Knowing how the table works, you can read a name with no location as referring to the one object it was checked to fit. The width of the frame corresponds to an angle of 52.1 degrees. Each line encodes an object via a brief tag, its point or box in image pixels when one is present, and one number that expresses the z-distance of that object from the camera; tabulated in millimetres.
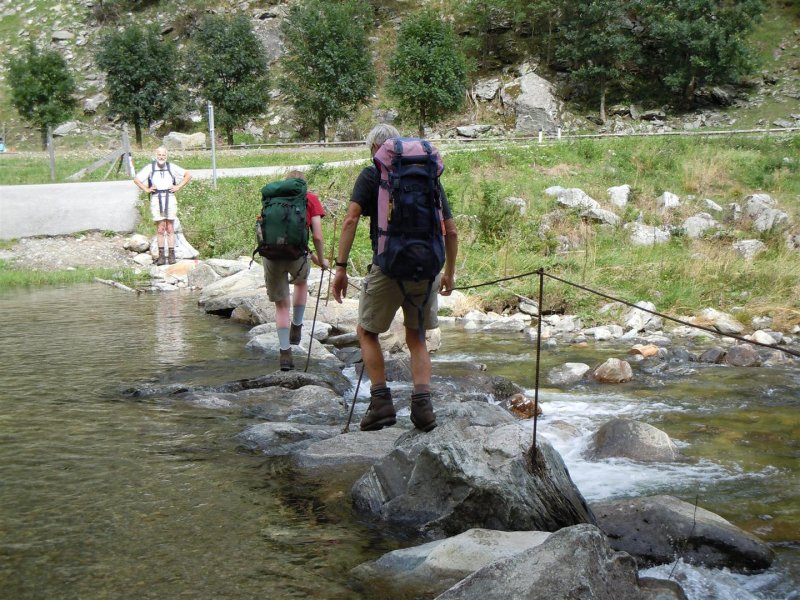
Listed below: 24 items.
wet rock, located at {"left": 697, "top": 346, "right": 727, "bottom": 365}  9375
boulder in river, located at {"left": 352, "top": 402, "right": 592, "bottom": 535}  4371
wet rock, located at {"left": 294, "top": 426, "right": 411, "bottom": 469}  5430
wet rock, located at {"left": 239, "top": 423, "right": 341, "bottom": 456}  5750
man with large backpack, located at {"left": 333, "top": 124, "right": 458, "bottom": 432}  4887
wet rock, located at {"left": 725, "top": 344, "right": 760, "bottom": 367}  9159
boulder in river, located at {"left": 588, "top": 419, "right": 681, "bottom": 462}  5789
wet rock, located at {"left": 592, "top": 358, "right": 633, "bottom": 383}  8422
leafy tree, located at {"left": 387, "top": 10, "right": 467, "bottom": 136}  38875
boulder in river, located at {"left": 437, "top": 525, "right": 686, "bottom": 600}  3219
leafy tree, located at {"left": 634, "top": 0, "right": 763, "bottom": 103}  43000
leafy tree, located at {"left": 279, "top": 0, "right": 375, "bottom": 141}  42344
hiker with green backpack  7621
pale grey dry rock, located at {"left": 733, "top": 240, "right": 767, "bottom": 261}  14883
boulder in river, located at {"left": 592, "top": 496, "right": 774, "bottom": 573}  4098
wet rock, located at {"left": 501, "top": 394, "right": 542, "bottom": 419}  6965
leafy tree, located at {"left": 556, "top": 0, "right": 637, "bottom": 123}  45594
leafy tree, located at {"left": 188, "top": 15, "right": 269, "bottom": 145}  43344
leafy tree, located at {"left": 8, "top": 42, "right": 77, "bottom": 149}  45281
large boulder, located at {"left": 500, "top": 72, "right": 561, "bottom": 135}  43344
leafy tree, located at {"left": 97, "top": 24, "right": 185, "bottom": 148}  43281
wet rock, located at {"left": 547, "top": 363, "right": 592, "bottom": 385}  8479
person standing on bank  15062
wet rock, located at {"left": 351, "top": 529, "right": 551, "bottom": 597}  3727
